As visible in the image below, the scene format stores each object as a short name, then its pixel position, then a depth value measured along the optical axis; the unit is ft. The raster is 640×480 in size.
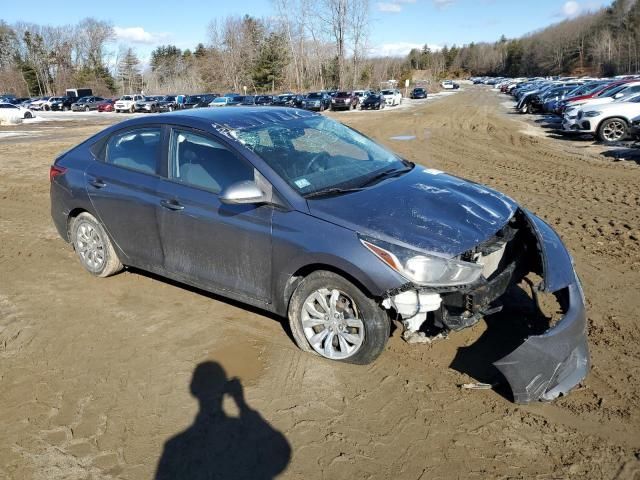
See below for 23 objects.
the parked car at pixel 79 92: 236.63
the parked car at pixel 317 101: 134.82
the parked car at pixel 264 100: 139.22
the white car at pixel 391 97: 155.05
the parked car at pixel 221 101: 140.97
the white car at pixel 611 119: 50.01
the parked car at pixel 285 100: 137.90
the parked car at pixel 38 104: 182.29
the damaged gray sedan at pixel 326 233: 10.93
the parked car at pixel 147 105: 154.30
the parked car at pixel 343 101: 136.46
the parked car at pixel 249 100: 136.85
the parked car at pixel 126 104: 158.81
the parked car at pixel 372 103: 140.56
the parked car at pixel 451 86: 313.07
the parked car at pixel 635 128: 44.11
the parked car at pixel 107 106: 170.60
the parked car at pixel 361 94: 145.48
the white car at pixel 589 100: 55.42
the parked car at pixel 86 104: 176.65
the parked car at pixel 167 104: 153.69
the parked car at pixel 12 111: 110.11
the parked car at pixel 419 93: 210.18
